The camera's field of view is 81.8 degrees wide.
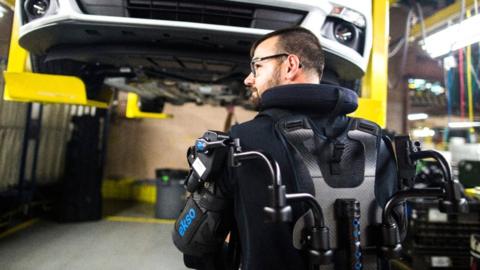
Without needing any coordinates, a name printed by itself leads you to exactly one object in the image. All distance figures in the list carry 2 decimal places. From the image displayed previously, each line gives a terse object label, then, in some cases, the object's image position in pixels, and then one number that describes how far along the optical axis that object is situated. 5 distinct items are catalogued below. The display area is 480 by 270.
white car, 1.36
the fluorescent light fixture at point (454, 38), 2.48
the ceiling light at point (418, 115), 8.73
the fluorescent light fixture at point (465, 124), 7.09
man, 0.83
